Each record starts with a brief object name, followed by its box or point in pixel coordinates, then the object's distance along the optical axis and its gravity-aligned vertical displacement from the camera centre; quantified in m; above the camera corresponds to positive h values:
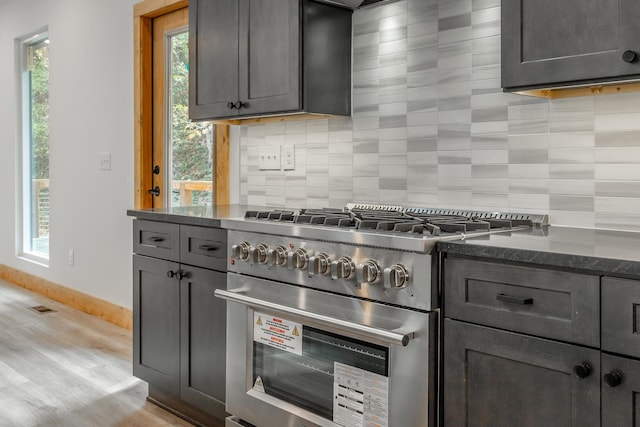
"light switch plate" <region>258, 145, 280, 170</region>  3.10 +0.23
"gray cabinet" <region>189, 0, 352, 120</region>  2.53 +0.63
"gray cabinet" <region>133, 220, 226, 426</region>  2.41 -0.48
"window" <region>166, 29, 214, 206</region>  3.61 +0.35
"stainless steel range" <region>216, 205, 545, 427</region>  1.68 -0.34
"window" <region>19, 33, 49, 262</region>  5.36 +0.49
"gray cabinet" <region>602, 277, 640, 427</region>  1.29 -0.32
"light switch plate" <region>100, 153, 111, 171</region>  4.27 +0.29
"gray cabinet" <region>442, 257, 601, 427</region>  1.37 -0.34
